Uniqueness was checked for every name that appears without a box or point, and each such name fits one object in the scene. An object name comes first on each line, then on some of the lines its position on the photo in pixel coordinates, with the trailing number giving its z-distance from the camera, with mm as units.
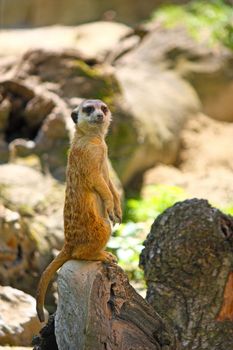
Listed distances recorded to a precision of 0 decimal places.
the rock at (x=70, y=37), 22891
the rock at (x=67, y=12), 30437
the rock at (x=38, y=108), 13672
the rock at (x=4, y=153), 13812
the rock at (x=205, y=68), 19219
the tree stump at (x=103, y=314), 6828
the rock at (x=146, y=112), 15414
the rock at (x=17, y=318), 9656
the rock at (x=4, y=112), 13719
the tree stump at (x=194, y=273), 7805
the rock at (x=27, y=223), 10875
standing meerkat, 7168
